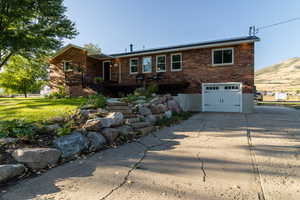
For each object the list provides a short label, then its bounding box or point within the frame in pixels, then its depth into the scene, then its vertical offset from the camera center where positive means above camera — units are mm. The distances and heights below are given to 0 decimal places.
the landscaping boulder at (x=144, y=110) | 6148 -573
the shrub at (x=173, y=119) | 6490 -1075
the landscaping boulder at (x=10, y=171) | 2296 -1155
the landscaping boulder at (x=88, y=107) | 5485 -387
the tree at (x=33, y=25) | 9754 +5016
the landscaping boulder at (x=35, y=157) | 2664 -1062
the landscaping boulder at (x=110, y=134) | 4102 -1013
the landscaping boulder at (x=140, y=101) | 6767 -216
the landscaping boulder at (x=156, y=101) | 7118 -223
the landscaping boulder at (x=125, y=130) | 4539 -1014
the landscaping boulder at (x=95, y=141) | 3676 -1083
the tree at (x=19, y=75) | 19234 +2699
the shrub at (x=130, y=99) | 6861 -130
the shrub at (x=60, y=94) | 12070 +146
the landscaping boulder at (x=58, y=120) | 4231 -649
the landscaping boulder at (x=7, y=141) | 2931 -859
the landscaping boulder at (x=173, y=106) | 8648 -553
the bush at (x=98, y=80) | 12605 +1286
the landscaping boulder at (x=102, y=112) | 4965 -531
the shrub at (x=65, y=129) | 3568 -783
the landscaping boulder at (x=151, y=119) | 6102 -886
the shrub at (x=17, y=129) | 3234 -723
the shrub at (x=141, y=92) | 8431 +226
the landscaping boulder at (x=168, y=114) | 7418 -863
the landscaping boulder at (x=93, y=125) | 3975 -739
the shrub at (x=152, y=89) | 9854 +458
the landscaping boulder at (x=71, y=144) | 3236 -1026
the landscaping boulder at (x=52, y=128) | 3715 -769
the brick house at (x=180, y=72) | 10406 +1928
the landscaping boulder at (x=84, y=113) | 4827 -542
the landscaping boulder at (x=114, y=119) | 4382 -673
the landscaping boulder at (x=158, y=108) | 6762 -550
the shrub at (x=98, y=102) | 5723 -219
